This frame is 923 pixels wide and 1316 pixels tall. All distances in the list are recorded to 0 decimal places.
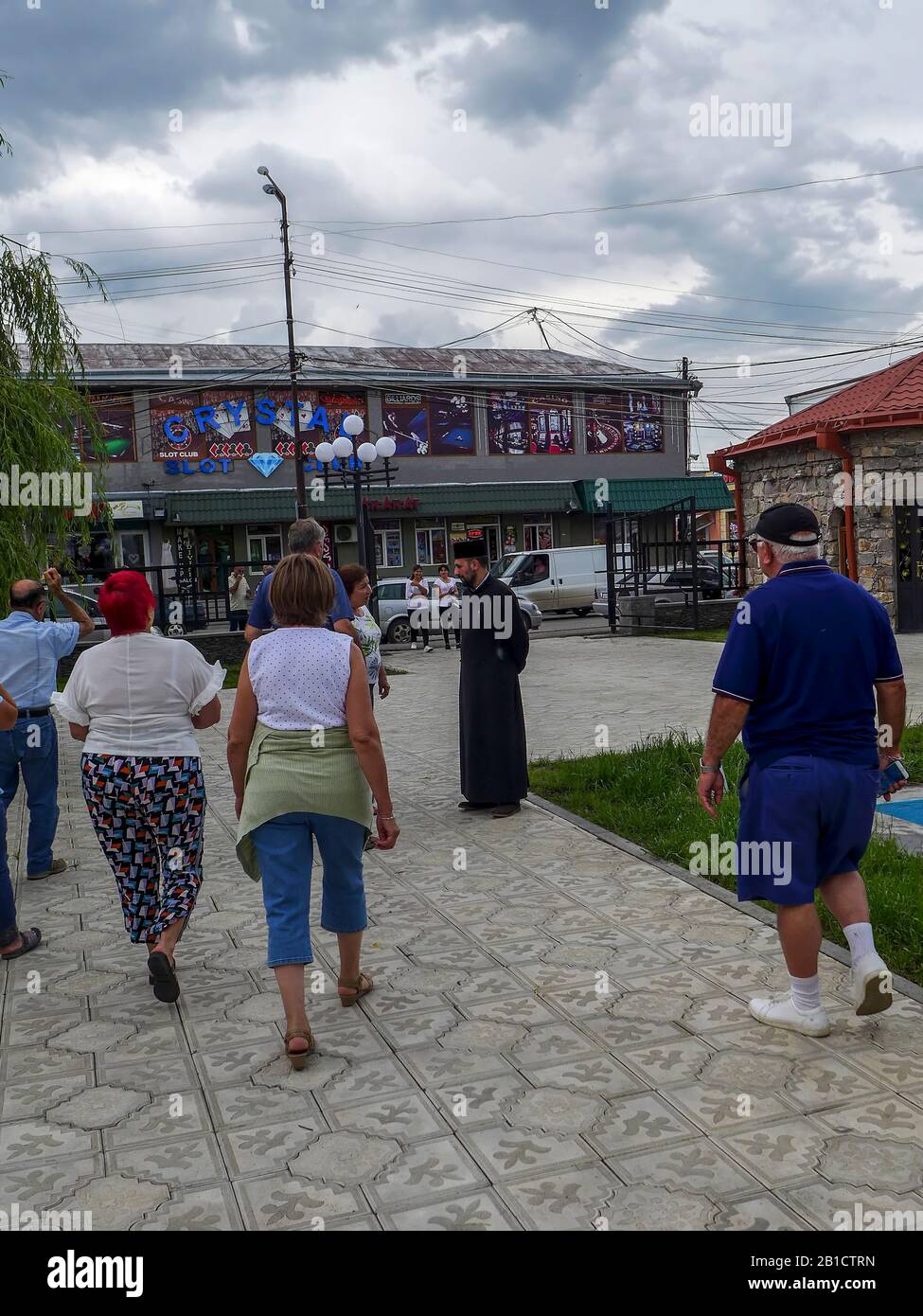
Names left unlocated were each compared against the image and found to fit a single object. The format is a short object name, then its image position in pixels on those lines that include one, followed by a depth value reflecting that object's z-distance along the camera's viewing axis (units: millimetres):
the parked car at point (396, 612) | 24328
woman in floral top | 7168
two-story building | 34562
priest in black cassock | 7547
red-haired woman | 4727
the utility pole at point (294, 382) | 27031
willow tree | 11000
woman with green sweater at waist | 4062
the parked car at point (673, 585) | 23000
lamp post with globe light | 18656
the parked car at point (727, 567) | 23428
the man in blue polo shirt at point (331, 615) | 6195
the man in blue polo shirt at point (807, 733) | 3902
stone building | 18906
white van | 29562
